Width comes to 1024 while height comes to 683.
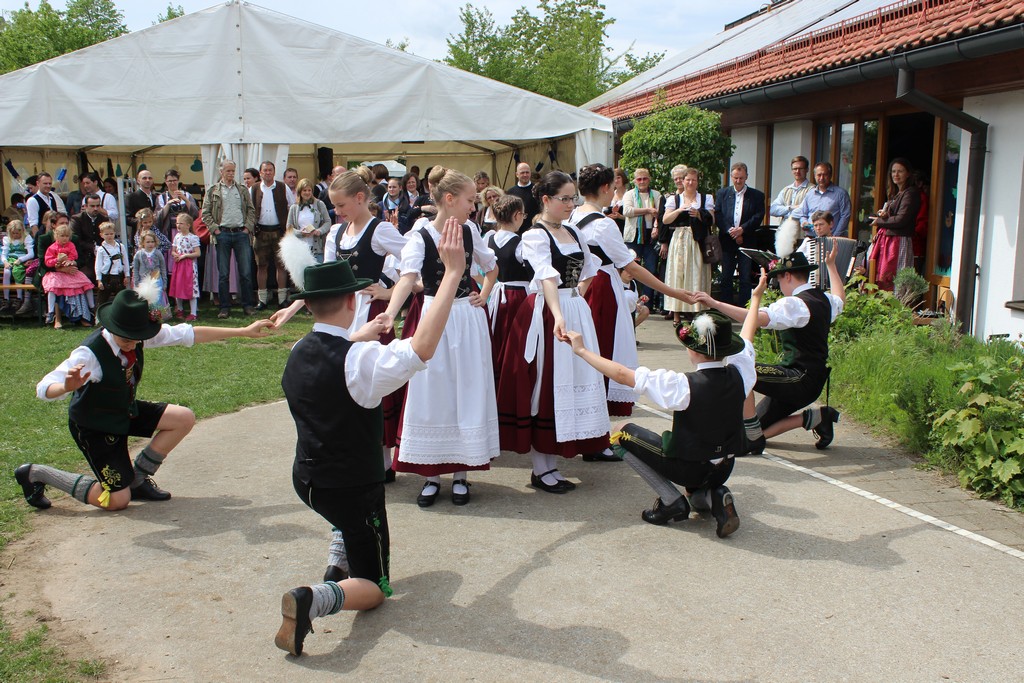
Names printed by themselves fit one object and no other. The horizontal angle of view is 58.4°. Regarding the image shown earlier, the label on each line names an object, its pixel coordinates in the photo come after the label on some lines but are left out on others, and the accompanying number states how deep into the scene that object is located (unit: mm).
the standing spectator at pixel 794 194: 10844
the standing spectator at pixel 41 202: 13078
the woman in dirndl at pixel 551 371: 5594
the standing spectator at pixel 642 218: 11547
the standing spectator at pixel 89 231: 12172
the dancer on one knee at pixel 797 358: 6215
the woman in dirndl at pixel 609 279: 6145
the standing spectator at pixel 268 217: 13086
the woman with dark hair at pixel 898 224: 9781
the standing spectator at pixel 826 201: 10461
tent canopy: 12977
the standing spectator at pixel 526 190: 12238
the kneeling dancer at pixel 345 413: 3607
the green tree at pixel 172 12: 58450
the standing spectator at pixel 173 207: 13102
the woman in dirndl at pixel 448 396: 5289
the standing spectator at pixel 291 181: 13539
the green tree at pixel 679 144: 12281
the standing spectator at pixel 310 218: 12727
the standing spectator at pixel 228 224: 12781
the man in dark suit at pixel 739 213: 11539
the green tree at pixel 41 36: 39594
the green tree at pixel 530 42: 36500
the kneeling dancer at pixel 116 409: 4910
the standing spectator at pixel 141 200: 13641
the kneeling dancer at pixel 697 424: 4582
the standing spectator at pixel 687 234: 11297
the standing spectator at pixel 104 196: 13156
